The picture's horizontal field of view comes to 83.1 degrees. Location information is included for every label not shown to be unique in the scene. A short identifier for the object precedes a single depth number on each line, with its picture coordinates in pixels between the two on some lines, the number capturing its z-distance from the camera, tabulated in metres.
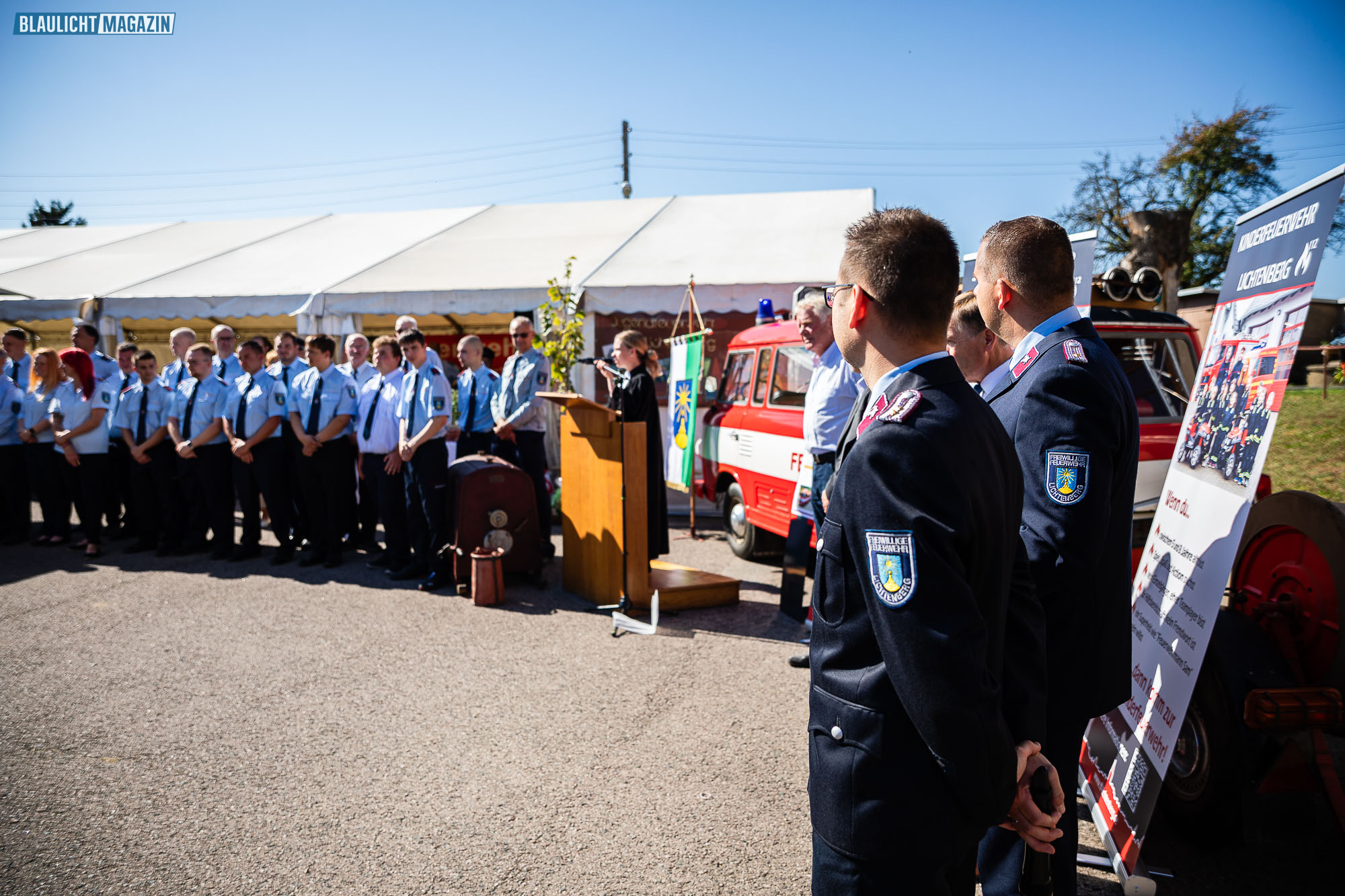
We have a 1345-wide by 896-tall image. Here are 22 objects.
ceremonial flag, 8.30
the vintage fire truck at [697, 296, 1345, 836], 2.57
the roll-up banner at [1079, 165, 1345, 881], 2.42
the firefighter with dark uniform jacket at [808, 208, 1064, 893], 1.25
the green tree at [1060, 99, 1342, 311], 30.00
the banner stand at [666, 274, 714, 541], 8.16
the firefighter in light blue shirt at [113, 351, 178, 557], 7.90
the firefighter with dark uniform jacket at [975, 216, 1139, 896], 1.92
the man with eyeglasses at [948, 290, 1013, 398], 3.04
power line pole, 38.03
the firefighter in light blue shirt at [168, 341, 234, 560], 7.54
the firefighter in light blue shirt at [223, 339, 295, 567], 7.27
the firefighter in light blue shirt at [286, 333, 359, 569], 7.13
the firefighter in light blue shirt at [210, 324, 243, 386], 7.82
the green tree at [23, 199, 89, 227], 49.00
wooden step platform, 5.88
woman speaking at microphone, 5.88
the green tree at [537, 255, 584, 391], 7.14
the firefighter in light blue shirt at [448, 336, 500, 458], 7.50
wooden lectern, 5.73
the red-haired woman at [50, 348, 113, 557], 7.98
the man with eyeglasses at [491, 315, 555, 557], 7.21
